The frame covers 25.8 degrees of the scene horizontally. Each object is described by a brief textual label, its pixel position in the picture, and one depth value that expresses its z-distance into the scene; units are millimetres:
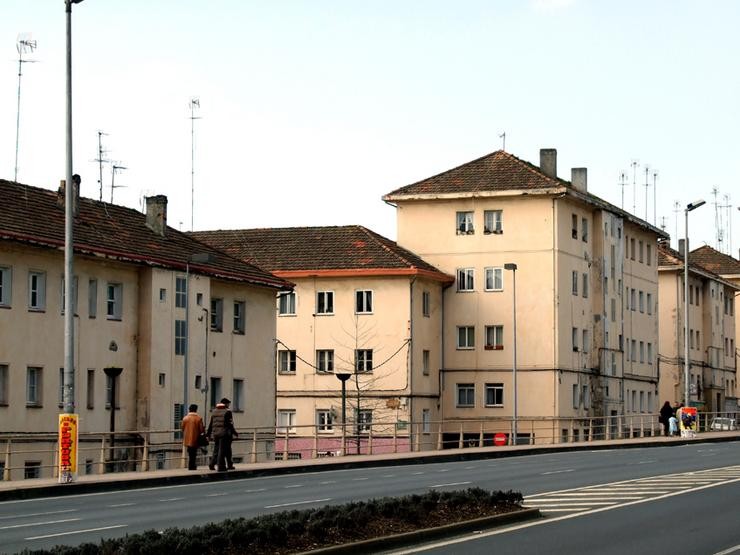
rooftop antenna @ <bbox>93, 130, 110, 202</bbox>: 69456
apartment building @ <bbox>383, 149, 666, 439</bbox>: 82812
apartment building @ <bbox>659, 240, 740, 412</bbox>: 109750
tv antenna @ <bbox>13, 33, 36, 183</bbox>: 54938
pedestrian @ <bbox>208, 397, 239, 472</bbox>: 38031
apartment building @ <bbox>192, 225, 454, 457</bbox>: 81375
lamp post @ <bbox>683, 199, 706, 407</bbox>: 67250
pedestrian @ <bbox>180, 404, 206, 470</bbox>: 39000
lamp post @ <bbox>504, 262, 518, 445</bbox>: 72562
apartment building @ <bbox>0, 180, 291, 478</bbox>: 50531
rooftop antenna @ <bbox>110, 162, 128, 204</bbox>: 71125
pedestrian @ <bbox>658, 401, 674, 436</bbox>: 74438
